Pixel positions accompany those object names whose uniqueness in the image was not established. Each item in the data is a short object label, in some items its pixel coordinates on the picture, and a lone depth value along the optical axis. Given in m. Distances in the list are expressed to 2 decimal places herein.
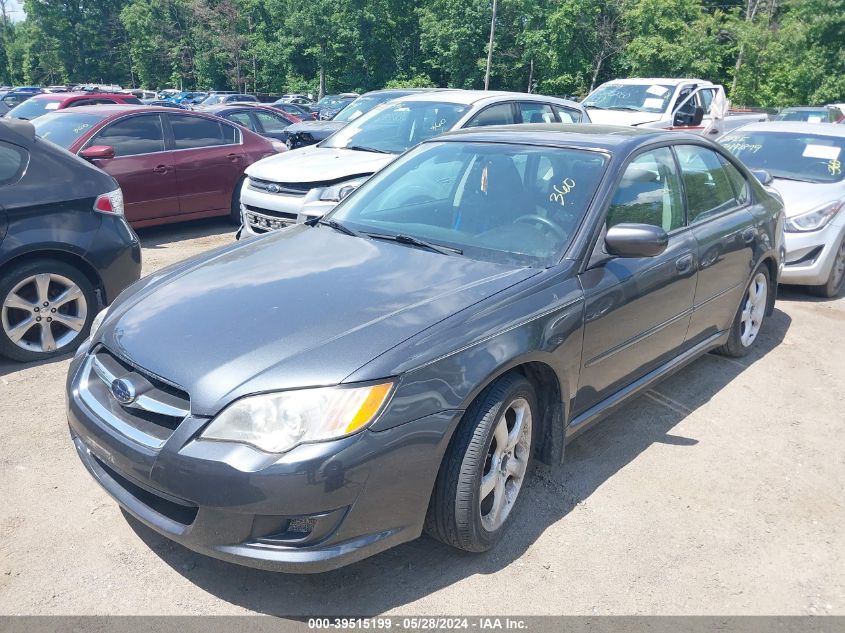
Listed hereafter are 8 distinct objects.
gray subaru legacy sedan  2.38
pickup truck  13.27
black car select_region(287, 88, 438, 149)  10.41
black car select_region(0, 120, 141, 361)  4.58
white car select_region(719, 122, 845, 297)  6.77
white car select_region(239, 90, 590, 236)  6.98
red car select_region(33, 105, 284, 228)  7.96
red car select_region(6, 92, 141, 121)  11.89
